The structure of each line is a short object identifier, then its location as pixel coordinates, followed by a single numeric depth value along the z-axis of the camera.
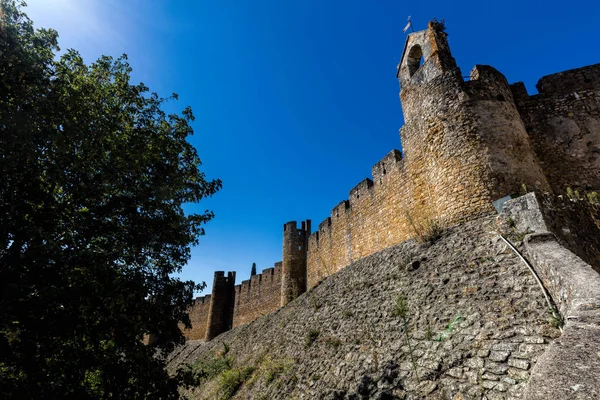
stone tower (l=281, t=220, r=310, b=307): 19.67
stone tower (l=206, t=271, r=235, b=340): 25.66
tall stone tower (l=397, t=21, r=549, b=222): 7.46
